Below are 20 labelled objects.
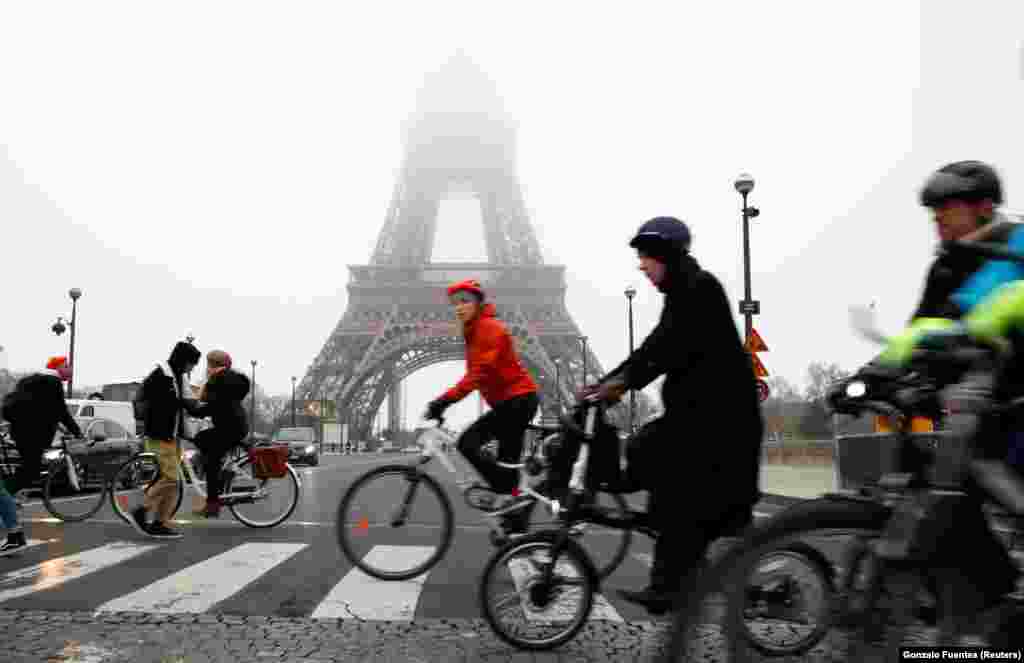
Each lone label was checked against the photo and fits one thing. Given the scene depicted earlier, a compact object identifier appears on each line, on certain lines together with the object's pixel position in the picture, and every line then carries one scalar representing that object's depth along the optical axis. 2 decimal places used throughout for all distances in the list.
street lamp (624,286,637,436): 34.59
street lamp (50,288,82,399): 27.08
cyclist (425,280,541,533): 5.09
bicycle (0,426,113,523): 8.88
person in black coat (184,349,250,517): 7.88
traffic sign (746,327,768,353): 15.43
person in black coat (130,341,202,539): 7.55
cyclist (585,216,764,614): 3.32
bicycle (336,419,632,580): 4.84
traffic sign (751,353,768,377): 15.00
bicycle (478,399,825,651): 3.68
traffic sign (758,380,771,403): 15.05
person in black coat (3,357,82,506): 7.07
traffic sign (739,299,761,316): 16.97
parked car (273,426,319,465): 31.19
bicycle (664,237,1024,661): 2.06
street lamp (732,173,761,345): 16.98
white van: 16.60
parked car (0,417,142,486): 13.06
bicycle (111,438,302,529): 8.05
